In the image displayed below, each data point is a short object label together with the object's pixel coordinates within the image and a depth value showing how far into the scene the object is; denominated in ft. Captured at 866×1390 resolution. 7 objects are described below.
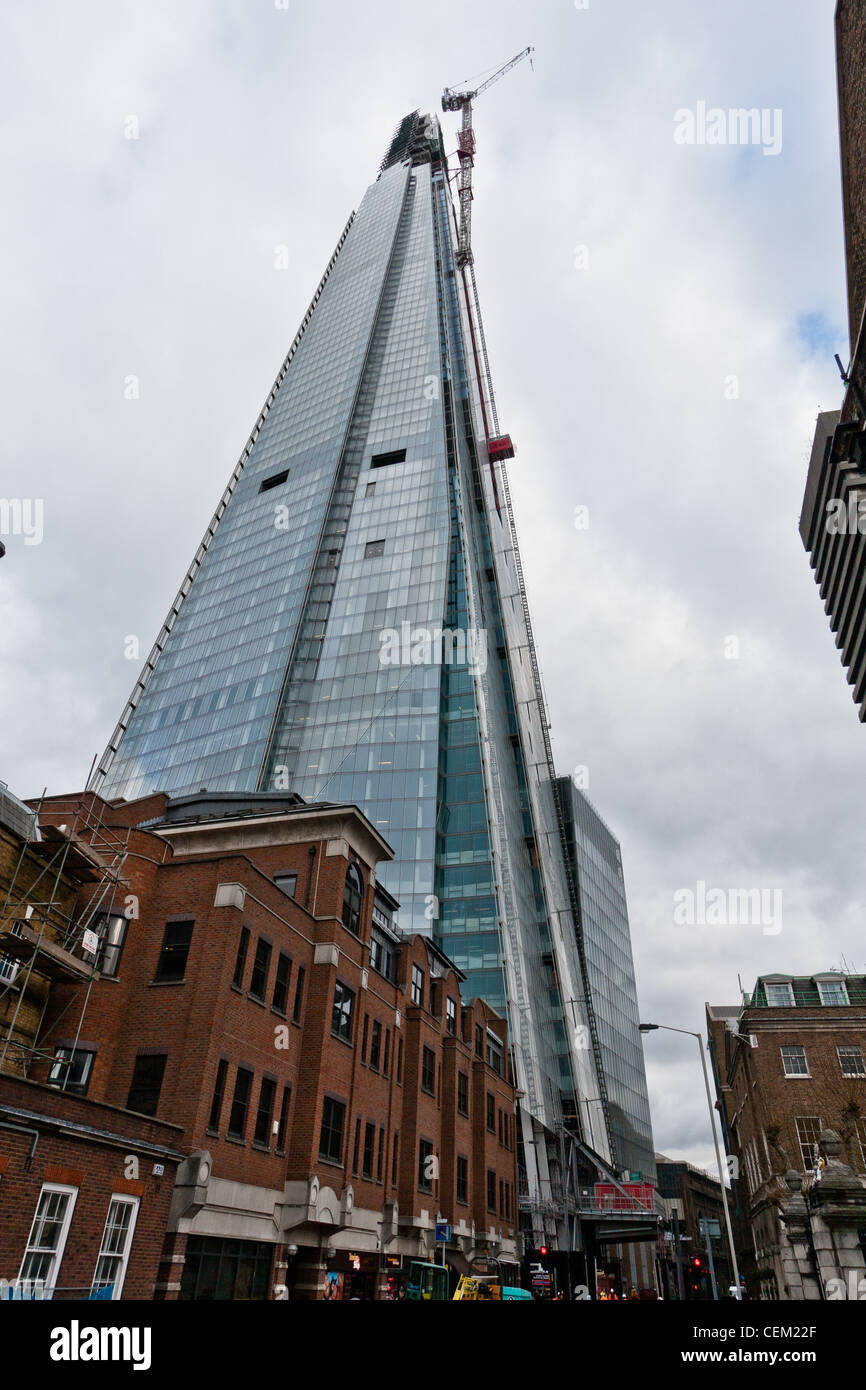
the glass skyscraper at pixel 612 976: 351.46
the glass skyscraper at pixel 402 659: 264.93
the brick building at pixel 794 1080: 157.69
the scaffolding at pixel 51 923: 77.05
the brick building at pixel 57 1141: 57.72
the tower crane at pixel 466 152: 508.45
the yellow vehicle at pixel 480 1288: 104.26
